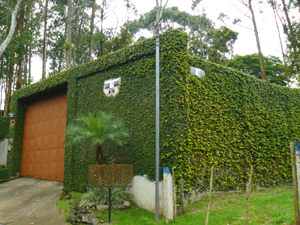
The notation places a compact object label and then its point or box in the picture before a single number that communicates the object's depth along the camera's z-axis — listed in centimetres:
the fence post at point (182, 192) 652
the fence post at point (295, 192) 394
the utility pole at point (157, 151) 632
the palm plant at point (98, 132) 679
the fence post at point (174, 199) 598
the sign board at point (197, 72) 751
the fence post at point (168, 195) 602
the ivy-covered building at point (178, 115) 705
